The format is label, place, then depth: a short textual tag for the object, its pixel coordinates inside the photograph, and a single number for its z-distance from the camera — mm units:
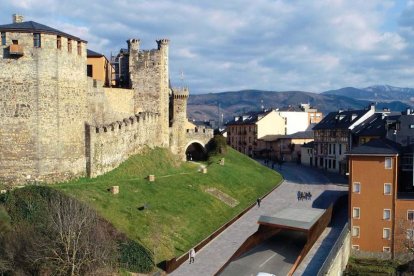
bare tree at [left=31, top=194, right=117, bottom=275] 27781
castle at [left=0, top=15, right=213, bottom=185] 37375
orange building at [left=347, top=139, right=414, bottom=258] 41125
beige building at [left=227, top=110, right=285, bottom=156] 97688
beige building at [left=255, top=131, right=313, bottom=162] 91125
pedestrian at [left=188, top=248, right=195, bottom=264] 34312
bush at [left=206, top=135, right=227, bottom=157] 67188
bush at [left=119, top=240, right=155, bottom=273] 31500
